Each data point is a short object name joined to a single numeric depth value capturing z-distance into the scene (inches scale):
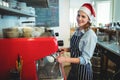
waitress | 34.7
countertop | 62.1
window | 127.6
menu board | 95.4
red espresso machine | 25.6
